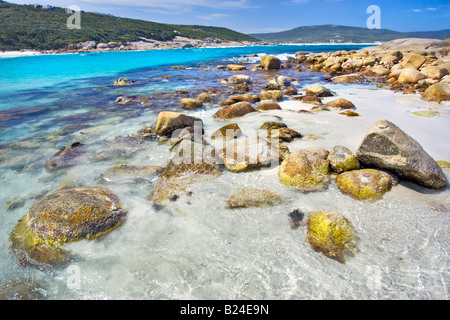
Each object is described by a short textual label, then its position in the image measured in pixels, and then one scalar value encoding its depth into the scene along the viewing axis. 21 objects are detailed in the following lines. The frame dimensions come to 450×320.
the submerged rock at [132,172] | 5.30
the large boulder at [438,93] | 10.81
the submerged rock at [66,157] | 5.94
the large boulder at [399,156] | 4.41
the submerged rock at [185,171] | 4.66
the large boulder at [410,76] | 14.82
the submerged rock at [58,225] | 3.31
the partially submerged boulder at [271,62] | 26.83
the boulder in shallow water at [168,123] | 7.61
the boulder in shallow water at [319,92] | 12.58
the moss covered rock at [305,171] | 4.69
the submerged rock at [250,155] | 5.46
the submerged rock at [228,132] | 7.34
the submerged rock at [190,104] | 11.19
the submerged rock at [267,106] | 10.38
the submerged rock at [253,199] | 4.30
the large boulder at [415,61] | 18.25
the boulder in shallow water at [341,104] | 10.23
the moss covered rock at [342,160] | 4.91
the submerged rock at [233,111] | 9.61
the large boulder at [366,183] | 4.33
